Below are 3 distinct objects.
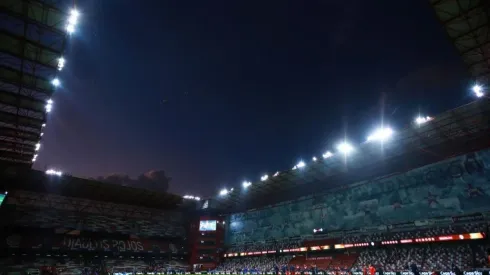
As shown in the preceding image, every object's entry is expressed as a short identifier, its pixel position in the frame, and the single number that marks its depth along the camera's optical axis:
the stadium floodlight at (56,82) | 26.60
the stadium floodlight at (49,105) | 29.18
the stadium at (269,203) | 24.43
